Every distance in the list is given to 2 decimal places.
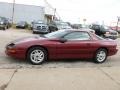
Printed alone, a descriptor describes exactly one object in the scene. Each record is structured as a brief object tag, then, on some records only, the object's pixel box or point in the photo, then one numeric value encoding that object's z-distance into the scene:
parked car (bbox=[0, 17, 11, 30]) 13.14
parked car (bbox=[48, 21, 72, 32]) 12.92
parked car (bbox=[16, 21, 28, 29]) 17.10
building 22.46
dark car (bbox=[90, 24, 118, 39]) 11.95
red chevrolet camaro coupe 3.90
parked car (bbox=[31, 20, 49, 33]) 12.44
